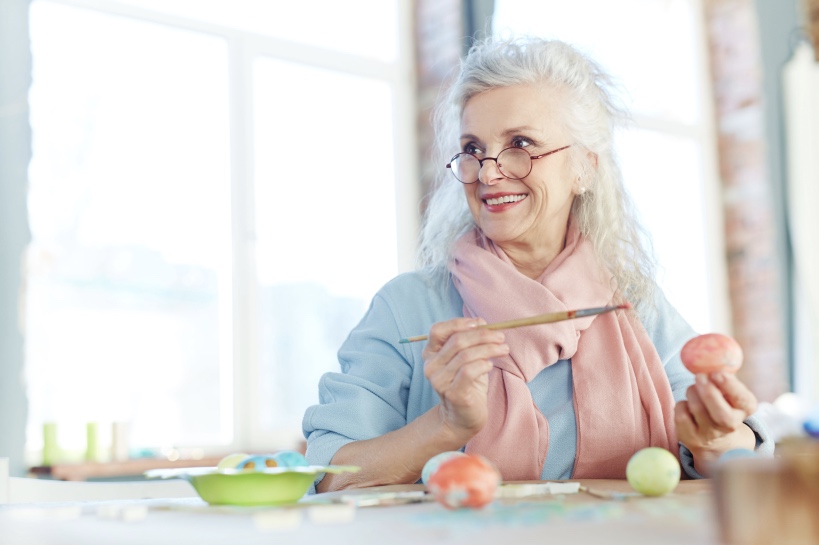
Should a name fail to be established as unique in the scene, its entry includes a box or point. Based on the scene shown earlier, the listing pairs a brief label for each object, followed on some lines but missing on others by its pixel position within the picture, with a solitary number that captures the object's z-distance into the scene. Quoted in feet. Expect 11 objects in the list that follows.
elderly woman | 5.29
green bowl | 3.50
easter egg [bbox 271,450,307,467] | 3.92
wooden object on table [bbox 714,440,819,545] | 2.18
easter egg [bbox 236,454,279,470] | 3.84
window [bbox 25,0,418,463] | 11.63
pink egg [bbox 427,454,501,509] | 3.17
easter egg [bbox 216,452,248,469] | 3.96
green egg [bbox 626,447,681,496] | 3.63
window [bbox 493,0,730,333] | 18.57
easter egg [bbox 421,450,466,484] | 3.79
